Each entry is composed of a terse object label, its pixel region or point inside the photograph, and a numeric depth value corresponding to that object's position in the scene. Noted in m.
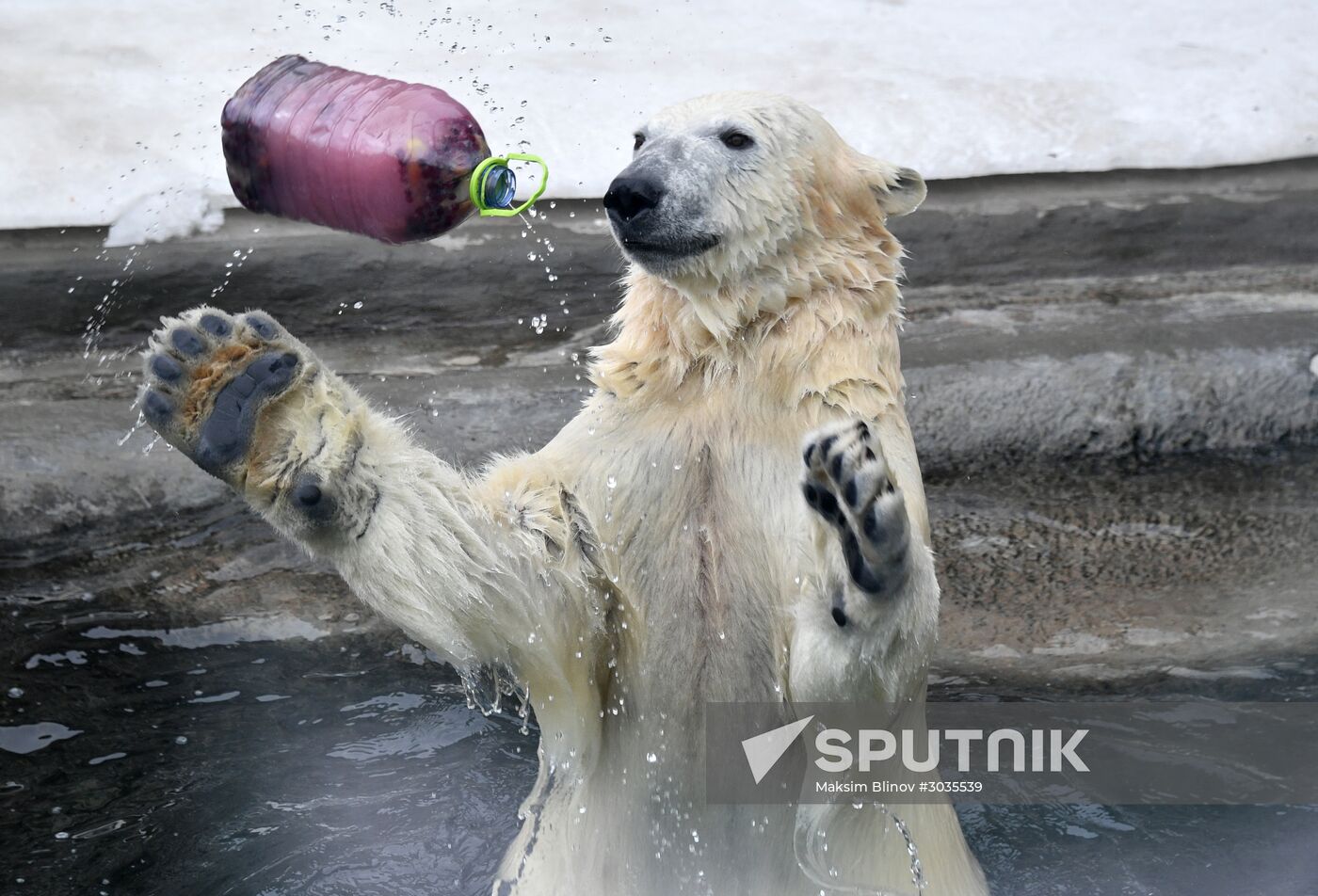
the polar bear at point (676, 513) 4.12
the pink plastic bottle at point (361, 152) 4.83
